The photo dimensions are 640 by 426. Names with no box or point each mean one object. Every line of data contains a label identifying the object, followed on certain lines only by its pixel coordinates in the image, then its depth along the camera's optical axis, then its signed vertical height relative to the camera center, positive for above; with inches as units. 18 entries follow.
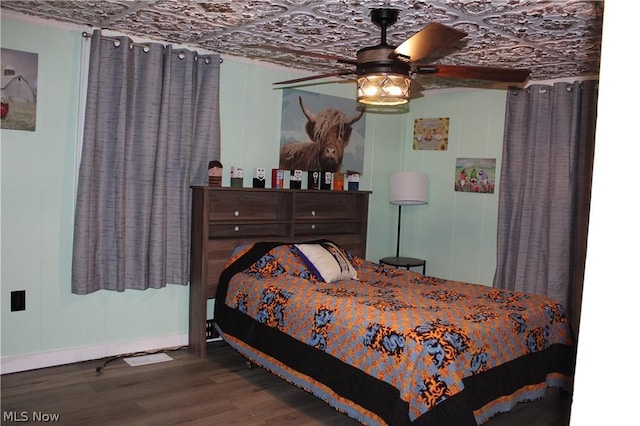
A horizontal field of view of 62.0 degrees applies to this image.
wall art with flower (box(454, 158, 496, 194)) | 195.3 +7.6
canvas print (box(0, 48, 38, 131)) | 132.5 +20.7
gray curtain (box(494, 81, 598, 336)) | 169.0 +3.1
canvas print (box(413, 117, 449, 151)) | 209.5 +23.7
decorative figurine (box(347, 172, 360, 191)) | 198.7 +2.5
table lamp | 199.5 +1.3
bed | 98.5 -31.4
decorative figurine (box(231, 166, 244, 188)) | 168.7 +1.7
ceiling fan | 104.3 +24.6
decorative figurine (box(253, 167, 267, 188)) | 174.1 +1.8
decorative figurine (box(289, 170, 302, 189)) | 183.5 +1.9
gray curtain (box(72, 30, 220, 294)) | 142.8 +5.3
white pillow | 154.4 -22.3
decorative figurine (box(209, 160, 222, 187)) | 161.0 +2.6
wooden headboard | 158.6 -12.8
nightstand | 201.0 -27.1
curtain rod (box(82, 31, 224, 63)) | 141.8 +37.0
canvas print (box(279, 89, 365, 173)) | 185.6 +19.7
